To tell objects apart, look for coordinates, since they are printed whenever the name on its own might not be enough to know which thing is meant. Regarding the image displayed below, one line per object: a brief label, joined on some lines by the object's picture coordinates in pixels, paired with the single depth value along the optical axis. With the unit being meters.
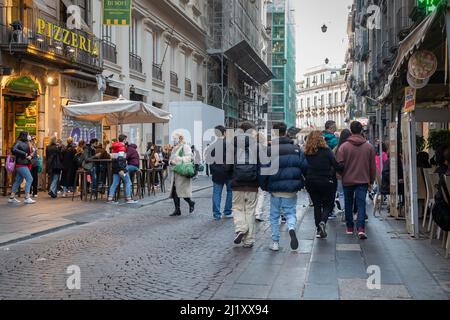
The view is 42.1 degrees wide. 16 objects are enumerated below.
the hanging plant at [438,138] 11.08
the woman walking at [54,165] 16.09
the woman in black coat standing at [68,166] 16.32
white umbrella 15.85
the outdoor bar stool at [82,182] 15.56
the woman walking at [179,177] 12.40
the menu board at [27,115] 18.41
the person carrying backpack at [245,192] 8.60
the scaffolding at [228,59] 38.56
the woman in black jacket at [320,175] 9.33
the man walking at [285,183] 8.38
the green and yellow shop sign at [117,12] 19.58
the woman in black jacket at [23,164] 14.05
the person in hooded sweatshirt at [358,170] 9.30
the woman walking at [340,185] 10.84
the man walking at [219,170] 11.34
